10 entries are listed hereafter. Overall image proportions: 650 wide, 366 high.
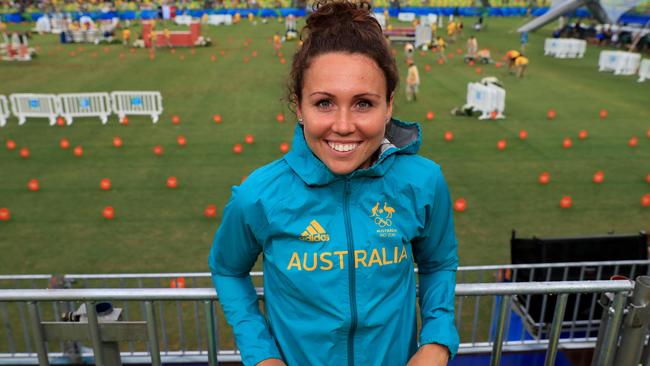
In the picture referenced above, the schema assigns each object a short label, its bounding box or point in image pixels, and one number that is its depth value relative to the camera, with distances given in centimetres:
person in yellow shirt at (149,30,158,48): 3272
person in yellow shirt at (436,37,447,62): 2847
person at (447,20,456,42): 3594
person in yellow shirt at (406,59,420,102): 1723
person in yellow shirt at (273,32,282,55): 3100
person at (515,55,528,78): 2205
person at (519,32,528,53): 2778
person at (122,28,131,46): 3334
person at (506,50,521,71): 2281
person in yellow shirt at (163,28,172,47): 3320
